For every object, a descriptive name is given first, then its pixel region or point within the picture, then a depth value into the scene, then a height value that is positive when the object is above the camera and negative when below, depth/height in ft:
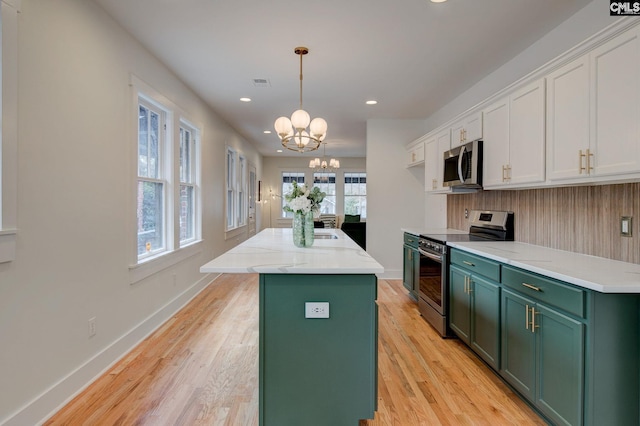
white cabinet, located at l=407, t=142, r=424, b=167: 17.08 +2.81
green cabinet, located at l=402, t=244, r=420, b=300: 13.47 -2.41
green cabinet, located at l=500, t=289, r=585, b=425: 5.69 -2.66
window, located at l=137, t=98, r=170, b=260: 11.33 +0.94
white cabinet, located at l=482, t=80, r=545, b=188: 8.37 +1.87
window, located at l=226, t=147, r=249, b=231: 22.81 +1.36
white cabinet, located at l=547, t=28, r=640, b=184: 5.93 +1.81
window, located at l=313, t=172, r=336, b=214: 36.19 +2.39
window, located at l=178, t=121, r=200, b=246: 14.96 +1.03
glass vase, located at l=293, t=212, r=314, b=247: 8.81 -0.52
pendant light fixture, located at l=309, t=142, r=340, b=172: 30.01 +3.89
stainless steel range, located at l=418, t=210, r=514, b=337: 10.93 -1.51
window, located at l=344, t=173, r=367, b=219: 36.47 +1.68
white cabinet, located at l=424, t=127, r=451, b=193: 14.01 +2.19
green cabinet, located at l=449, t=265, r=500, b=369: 8.16 -2.63
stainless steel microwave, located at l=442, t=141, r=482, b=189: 11.09 +1.46
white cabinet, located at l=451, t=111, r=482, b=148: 11.27 +2.74
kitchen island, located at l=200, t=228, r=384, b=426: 6.25 -2.44
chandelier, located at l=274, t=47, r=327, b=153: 10.63 +2.59
